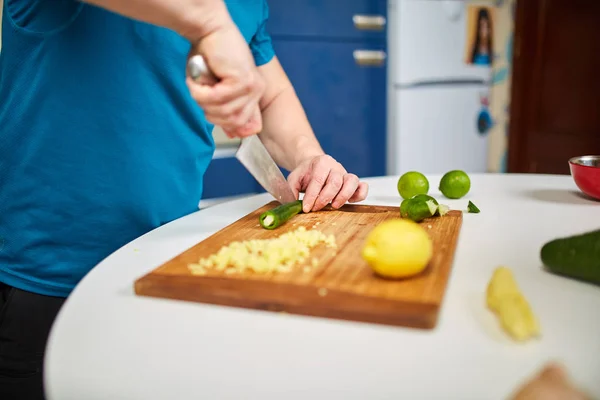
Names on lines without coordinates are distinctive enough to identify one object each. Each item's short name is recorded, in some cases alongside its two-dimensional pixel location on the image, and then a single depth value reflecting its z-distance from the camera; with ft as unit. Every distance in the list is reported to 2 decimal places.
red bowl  4.21
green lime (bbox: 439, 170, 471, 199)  4.51
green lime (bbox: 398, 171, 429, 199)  4.50
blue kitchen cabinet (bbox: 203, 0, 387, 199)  9.77
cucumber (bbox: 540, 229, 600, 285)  2.58
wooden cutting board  2.33
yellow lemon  2.51
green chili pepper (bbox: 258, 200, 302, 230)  3.70
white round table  1.93
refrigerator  10.90
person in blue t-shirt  3.54
